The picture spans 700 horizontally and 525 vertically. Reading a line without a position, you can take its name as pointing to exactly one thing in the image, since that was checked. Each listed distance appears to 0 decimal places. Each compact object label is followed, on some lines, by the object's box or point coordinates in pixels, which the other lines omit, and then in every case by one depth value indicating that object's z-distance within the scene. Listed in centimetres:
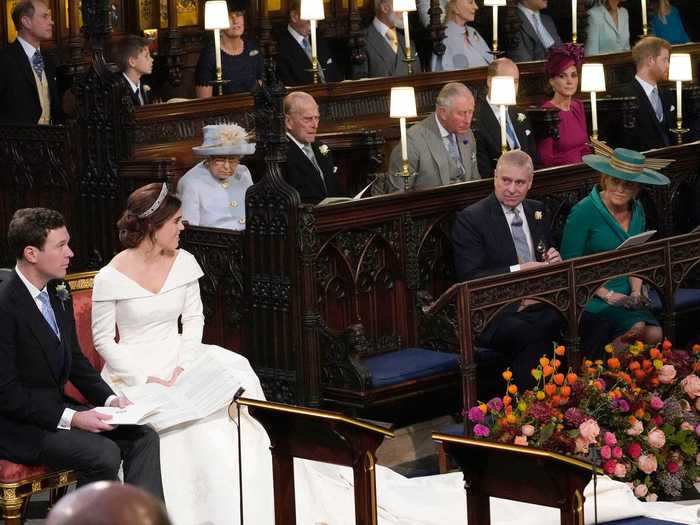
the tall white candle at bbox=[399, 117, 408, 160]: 1466
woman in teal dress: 1389
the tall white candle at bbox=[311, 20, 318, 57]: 1884
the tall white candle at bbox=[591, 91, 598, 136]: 1753
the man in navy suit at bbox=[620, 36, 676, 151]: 1952
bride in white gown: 1071
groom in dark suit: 962
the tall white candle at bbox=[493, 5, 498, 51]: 2198
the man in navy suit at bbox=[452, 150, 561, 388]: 1308
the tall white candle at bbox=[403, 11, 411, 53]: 2025
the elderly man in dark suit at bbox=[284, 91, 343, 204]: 1473
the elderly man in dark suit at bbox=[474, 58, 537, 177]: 1659
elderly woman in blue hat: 1448
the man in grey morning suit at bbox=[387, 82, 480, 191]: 1536
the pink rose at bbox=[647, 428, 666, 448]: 1155
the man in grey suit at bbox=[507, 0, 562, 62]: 2427
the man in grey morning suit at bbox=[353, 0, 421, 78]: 2195
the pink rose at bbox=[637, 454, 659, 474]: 1143
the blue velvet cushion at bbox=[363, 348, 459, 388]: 1267
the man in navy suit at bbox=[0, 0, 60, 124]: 1698
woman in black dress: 1928
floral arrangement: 1129
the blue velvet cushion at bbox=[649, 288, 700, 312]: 1492
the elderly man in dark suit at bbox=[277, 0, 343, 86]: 2086
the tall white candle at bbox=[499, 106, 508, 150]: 1598
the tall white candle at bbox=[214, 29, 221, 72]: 1806
